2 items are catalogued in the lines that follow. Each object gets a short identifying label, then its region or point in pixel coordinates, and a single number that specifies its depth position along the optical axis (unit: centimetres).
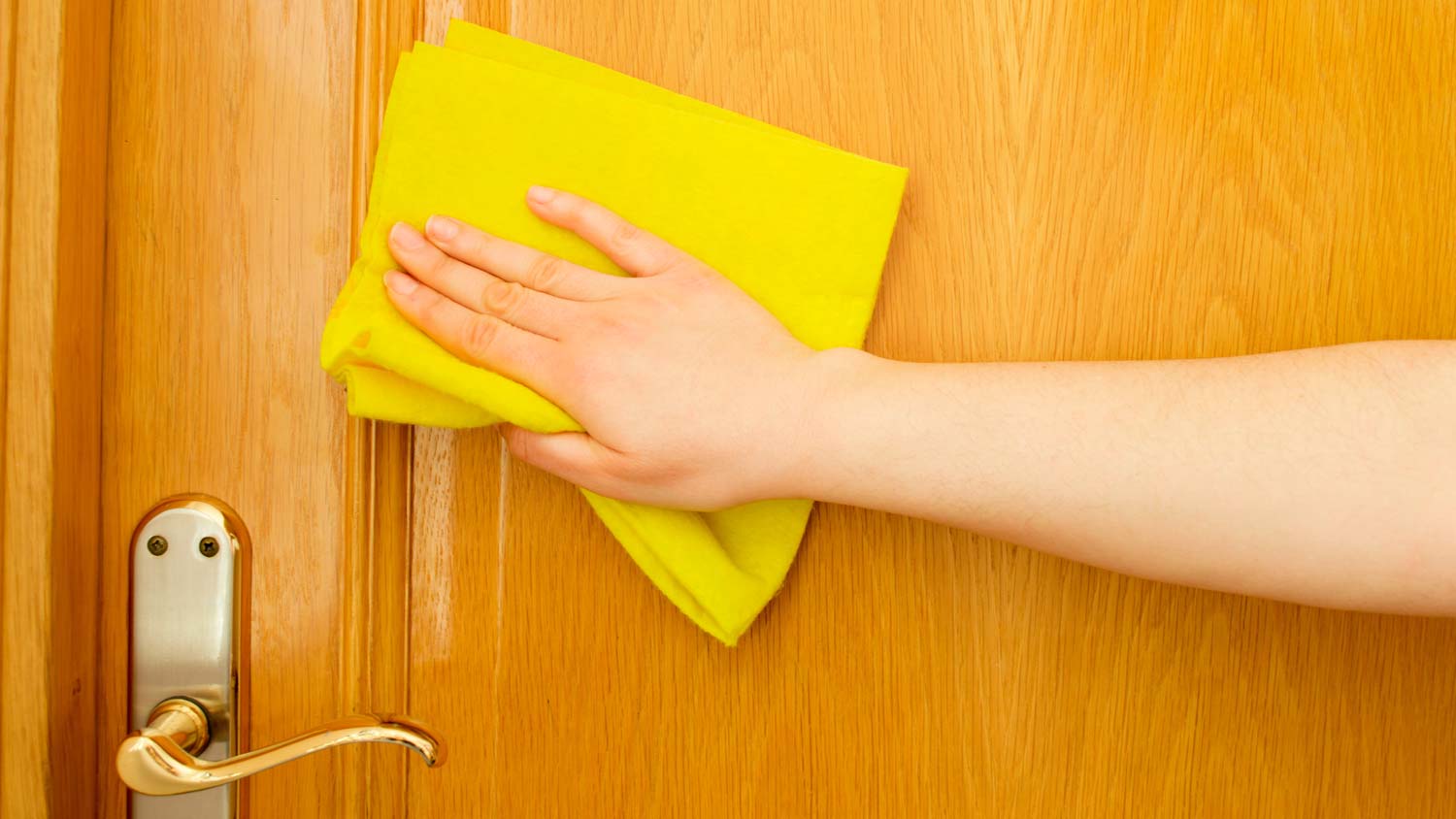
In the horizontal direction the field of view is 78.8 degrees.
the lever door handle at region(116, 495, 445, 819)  52
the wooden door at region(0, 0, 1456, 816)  52
